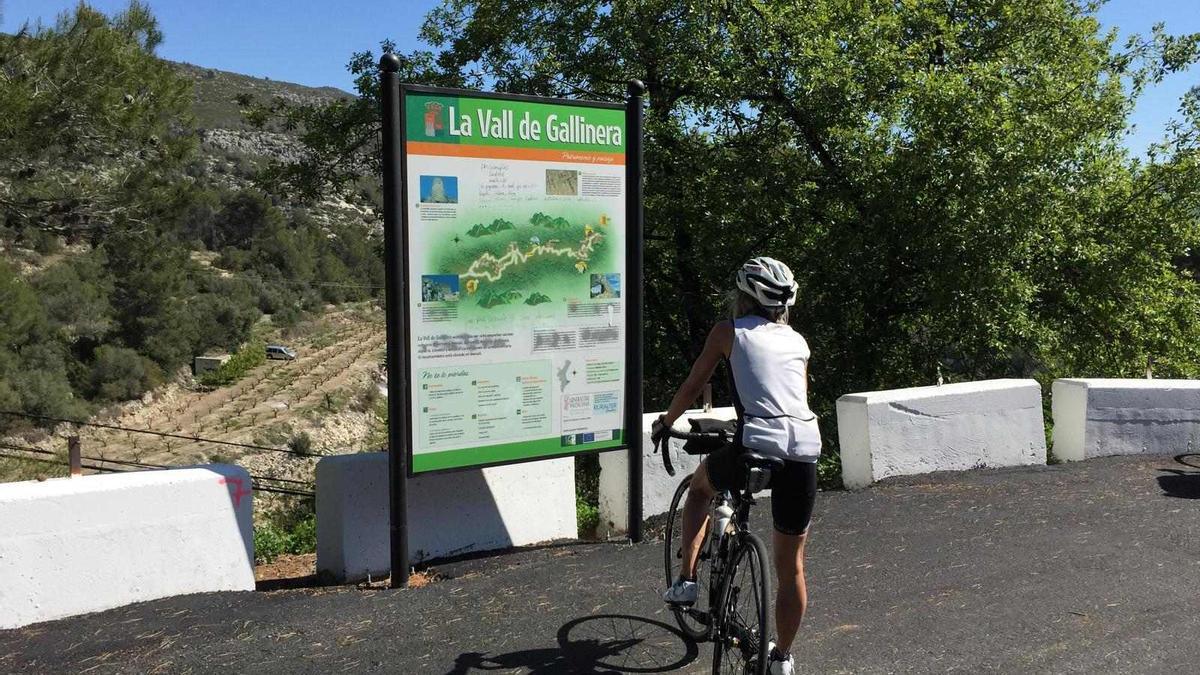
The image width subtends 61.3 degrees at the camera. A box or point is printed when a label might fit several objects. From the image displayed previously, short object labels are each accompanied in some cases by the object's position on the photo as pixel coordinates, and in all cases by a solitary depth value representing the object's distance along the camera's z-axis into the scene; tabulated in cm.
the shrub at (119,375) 4747
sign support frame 541
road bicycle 366
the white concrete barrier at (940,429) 808
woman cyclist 372
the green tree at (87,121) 1645
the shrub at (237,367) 5491
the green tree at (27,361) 3506
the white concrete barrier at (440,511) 593
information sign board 566
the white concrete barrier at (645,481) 691
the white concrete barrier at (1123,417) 927
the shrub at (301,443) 4456
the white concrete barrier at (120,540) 478
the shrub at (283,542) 1084
